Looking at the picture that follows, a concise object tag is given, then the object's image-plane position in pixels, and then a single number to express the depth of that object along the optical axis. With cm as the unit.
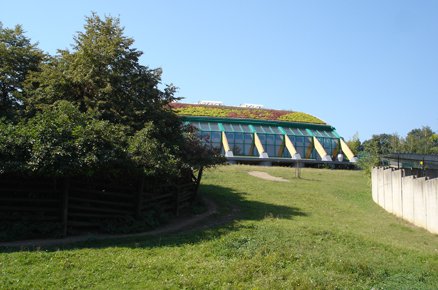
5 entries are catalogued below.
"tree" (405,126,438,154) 4169
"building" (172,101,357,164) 4694
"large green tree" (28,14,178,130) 1477
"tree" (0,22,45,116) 1504
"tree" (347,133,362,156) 6100
